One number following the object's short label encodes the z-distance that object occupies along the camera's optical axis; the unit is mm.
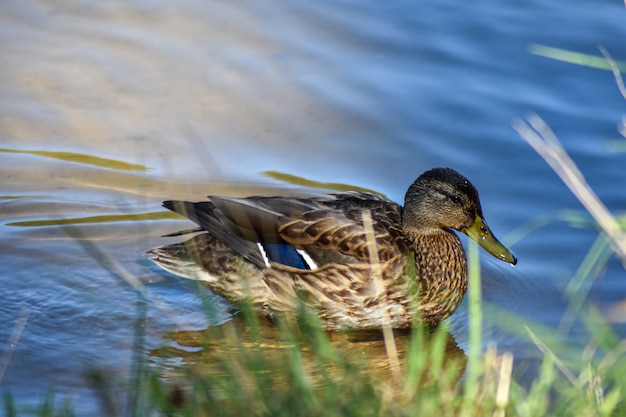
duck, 12367
